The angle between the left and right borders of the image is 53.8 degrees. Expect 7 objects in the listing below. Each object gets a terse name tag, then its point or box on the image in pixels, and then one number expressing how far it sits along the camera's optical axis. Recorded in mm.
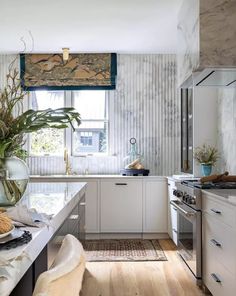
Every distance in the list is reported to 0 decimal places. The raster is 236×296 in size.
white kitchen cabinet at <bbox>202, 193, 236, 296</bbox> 1427
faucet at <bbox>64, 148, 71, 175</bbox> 3299
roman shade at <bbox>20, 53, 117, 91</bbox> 3341
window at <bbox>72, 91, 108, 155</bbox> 3433
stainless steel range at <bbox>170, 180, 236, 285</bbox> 1888
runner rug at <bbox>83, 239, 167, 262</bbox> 2513
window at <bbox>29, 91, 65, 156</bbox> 3435
